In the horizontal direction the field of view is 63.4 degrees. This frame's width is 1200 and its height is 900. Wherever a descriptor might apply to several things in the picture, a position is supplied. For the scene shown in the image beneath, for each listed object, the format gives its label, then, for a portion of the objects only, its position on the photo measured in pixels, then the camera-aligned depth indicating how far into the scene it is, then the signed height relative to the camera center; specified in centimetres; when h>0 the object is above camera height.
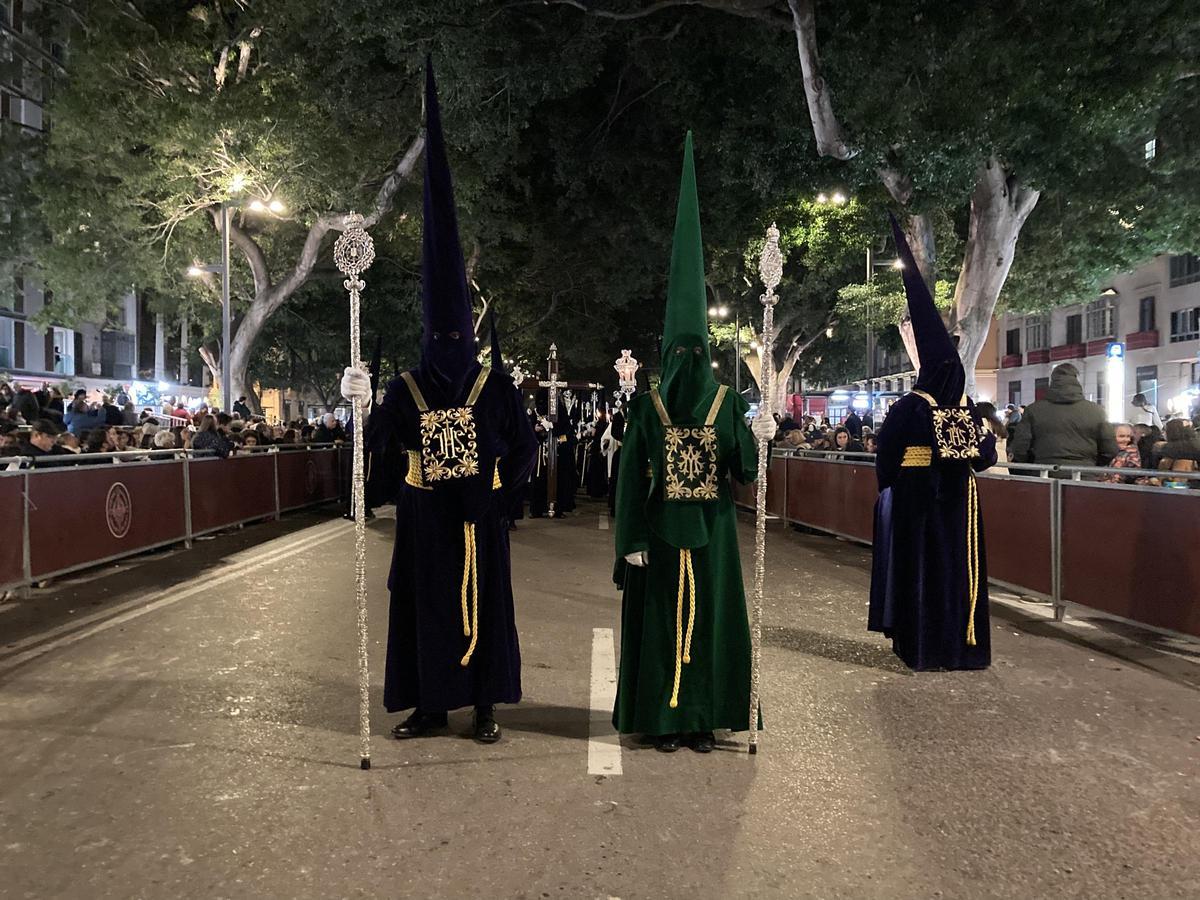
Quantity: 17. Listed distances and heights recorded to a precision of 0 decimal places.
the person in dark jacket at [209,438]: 1330 -8
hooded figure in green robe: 482 -57
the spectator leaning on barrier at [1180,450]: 855 -17
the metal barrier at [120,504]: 862 -81
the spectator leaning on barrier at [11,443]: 942 -11
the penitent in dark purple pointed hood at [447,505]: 484 -37
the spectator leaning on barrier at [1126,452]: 928 -20
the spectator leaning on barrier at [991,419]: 968 +13
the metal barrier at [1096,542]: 682 -87
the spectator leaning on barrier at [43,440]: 1007 -8
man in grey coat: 900 +3
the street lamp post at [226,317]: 2220 +273
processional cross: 1666 -7
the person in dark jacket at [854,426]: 2040 +12
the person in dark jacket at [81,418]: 1634 +25
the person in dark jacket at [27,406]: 1598 +44
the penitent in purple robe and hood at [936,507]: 634 -50
